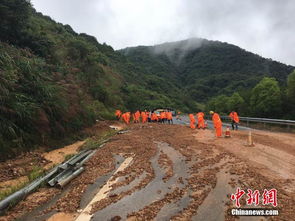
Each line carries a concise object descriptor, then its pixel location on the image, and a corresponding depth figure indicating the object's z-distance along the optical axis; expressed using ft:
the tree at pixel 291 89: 115.78
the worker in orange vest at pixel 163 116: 77.21
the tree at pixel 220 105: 179.77
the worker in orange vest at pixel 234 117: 48.55
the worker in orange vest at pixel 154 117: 81.23
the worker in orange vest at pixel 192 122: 53.42
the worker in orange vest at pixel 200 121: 52.39
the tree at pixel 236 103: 155.15
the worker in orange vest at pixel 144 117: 82.52
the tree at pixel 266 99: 123.21
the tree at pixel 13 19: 53.26
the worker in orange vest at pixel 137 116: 83.96
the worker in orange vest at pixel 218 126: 37.79
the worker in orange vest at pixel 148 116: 82.75
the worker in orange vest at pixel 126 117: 73.60
